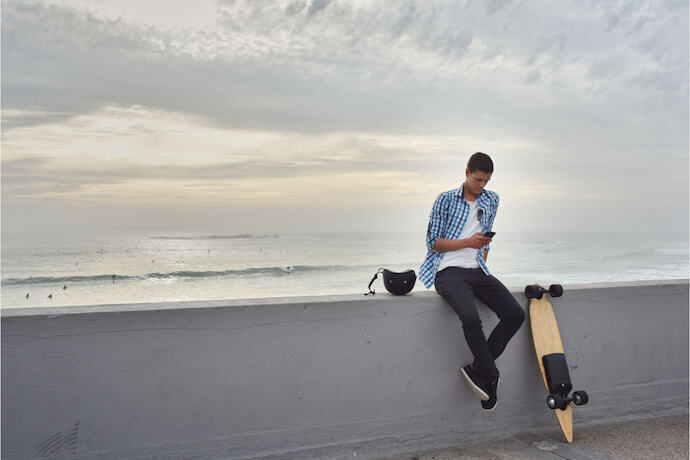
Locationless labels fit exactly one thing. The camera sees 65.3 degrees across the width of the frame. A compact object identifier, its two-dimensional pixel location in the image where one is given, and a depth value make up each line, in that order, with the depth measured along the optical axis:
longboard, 3.47
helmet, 3.24
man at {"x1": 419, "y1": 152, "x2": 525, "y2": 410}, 3.22
